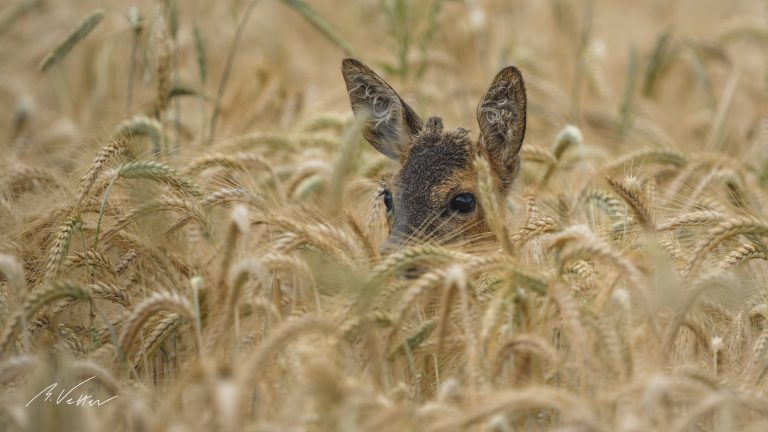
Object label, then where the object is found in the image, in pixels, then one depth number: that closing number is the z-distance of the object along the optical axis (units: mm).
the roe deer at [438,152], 12758
